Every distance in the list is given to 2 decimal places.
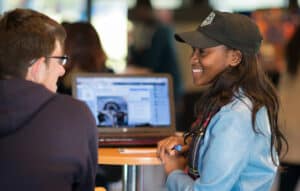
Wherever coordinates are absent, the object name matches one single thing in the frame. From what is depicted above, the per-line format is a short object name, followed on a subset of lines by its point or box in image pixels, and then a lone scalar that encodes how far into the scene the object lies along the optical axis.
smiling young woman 2.55
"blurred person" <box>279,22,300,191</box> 4.72
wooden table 3.08
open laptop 3.59
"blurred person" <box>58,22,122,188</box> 4.08
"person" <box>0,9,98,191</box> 2.13
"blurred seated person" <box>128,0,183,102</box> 6.70
